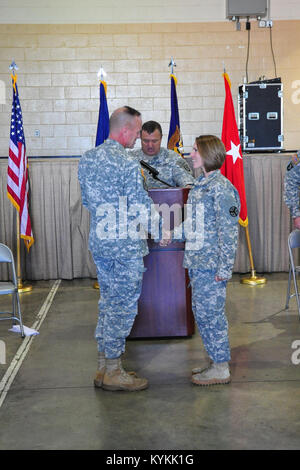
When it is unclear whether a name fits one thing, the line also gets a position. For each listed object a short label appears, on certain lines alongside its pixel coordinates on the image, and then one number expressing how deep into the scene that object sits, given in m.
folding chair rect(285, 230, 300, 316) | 4.88
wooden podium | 4.29
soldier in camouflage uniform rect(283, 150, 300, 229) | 4.78
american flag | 6.33
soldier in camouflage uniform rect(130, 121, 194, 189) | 4.84
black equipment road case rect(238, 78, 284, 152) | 7.29
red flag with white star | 6.34
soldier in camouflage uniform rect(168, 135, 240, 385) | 3.22
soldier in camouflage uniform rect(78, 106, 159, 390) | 3.19
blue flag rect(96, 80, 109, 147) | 6.52
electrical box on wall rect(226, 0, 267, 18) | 8.35
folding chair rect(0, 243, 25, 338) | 4.50
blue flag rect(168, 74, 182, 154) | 6.35
